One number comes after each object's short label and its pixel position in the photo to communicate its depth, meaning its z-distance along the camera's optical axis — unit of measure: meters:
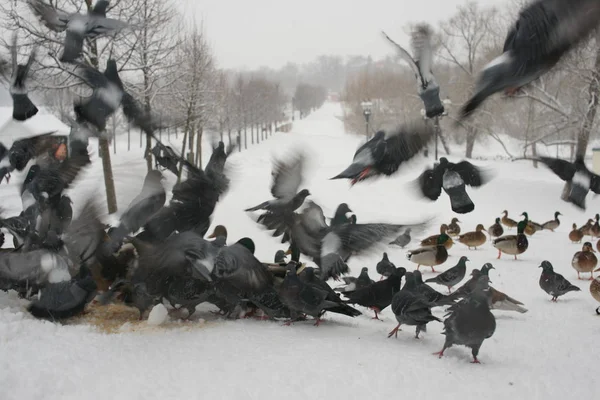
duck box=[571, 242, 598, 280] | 8.42
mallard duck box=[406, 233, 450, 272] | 8.59
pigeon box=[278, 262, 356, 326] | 5.48
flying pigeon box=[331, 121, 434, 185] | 3.17
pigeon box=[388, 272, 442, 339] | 5.02
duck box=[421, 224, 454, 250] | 9.97
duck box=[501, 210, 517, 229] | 13.73
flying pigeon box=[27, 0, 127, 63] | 3.46
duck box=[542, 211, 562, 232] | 13.84
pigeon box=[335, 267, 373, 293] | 6.31
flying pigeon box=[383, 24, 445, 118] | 2.83
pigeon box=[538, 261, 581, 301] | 7.09
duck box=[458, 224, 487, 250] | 11.09
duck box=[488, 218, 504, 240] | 12.06
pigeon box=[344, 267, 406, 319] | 5.86
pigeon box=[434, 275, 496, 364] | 4.63
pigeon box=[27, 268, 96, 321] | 5.37
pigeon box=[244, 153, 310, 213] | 5.59
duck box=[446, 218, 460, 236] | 12.39
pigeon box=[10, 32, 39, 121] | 4.08
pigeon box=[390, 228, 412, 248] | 8.91
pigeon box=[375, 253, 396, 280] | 7.41
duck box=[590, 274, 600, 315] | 6.57
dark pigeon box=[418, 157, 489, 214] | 3.32
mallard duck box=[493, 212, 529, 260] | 9.81
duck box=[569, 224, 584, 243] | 11.84
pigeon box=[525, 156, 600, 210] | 3.62
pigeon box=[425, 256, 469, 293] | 7.24
